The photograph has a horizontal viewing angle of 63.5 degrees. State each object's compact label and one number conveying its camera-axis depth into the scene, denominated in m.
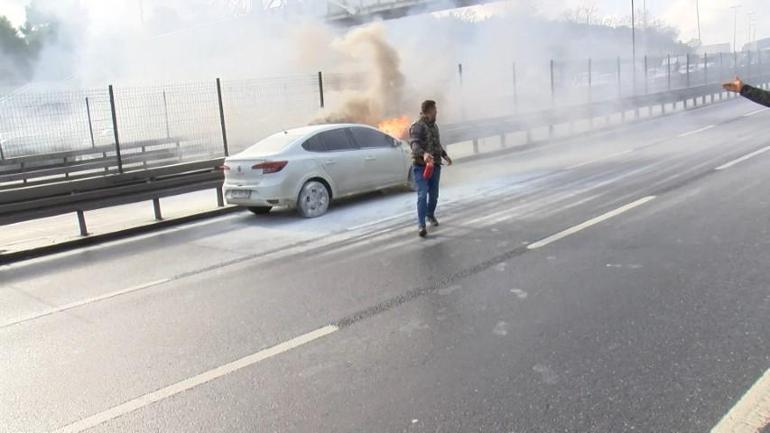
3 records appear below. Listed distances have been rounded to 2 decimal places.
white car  9.37
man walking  7.74
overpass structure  36.81
